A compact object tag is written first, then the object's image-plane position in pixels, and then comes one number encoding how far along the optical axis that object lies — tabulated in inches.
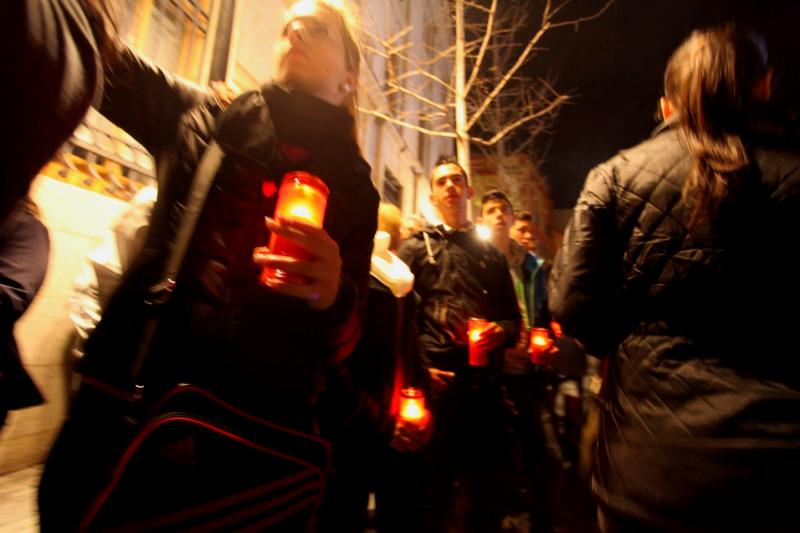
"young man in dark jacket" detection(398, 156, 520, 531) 120.0
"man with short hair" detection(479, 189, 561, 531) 135.5
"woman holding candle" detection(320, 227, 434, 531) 92.4
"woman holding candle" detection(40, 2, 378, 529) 39.0
